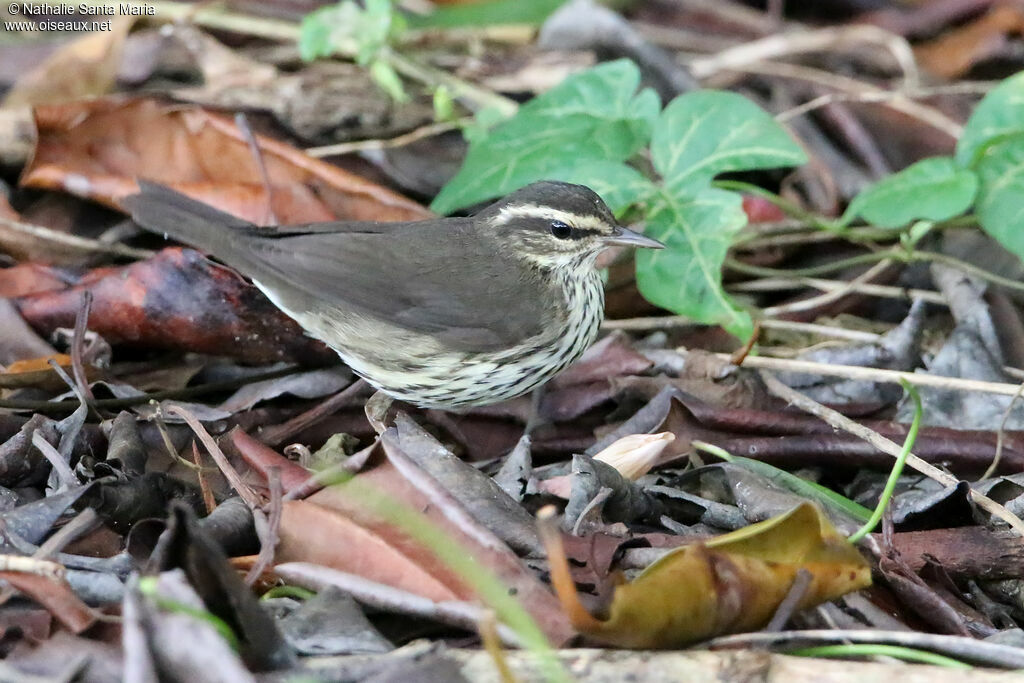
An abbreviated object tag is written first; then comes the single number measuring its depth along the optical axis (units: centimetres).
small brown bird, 816
